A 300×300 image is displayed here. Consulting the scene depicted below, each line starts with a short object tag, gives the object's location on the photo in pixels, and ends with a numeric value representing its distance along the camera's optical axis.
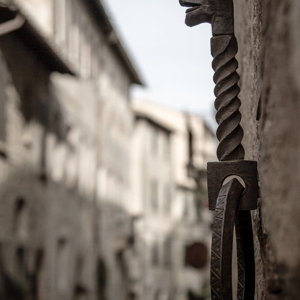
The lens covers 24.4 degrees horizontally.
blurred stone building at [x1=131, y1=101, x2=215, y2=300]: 33.38
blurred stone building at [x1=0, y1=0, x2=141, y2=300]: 12.53
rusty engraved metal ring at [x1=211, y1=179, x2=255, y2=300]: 1.79
